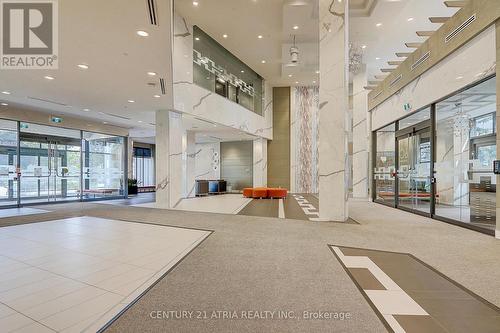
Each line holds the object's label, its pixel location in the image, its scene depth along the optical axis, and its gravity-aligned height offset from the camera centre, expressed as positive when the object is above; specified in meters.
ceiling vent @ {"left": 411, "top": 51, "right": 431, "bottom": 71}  6.97 +2.92
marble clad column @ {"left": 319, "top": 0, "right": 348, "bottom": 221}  6.29 +1.18
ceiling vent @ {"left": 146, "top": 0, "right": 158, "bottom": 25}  3.24 +2.01
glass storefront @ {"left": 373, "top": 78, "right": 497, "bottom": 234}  5.36 +0.17
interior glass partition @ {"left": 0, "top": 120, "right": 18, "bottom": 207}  9.59 +0.18
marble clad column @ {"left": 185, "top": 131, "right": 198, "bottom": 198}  12.90 +0.11
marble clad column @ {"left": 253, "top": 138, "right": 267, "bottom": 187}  16.16 +0.22
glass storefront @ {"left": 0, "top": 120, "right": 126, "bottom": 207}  9.75 +0.12
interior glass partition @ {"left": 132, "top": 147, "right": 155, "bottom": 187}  19.58 +0.02
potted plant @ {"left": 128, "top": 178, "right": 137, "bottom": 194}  15.44 -1.13
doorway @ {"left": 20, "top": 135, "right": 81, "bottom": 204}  10.45 -0.08
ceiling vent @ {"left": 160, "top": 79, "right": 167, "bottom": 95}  6.23 +2.00
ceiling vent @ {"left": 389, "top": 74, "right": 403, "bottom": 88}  8.60 +2.91
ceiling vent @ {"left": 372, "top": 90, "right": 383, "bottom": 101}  10.34 +2.86
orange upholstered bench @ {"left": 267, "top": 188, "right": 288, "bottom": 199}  12.26 -1.23
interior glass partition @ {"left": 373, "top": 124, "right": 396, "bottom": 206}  9.80 +0.05
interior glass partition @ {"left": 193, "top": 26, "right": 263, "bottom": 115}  10.21 +4.31
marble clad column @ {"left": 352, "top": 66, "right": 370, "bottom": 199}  12.39 +1.41
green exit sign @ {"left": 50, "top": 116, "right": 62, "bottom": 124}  10.74 +1.94
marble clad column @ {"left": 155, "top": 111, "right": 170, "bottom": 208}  8.70 +0.19
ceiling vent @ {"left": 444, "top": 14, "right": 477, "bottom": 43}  5.26 +2.92
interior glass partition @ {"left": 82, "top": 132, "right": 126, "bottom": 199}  12.45 +0.04
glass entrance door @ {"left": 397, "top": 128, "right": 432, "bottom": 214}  7.33 -0.14
